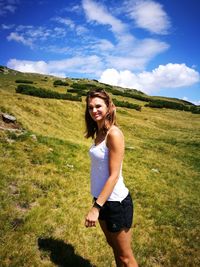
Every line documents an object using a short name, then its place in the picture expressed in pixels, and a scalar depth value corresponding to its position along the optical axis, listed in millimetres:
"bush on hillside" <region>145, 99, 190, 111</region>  52375
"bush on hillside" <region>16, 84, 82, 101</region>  30719
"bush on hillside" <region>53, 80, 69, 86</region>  51406
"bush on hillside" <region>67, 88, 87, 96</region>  42728
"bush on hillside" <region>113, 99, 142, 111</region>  41625
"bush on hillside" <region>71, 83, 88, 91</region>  51012
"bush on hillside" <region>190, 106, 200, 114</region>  50759
